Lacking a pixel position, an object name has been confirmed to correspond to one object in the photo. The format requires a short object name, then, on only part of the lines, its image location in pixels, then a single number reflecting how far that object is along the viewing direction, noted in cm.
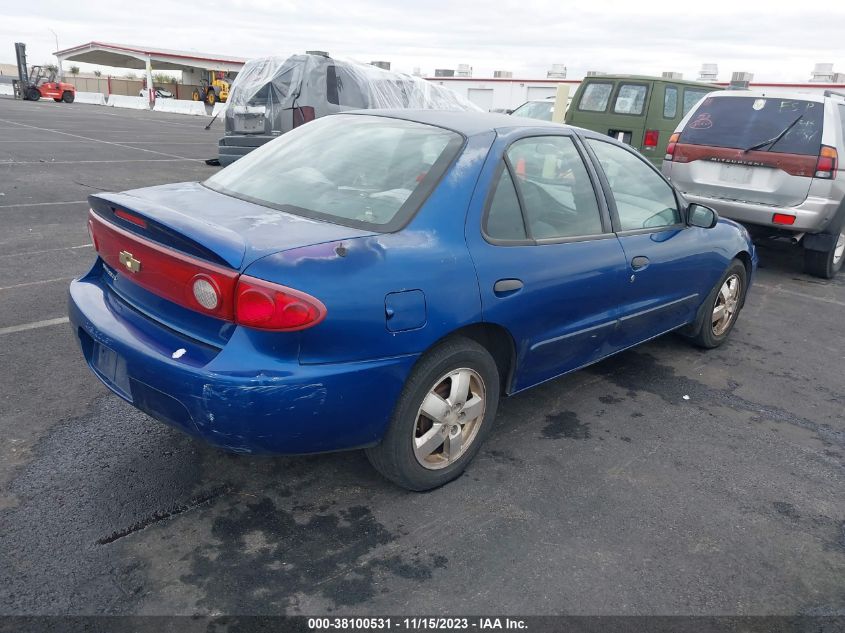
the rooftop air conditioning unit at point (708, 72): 2811
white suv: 681
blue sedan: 240
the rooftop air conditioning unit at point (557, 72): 3547
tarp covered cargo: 1036
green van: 1105
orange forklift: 3881
